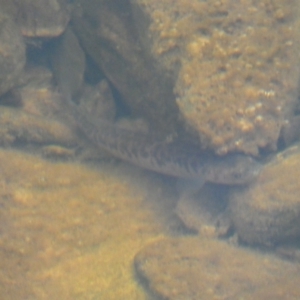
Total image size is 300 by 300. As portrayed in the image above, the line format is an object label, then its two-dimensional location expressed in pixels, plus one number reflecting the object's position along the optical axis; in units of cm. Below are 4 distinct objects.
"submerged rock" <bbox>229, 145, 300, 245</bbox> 1001
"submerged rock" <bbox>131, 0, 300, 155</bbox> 1017
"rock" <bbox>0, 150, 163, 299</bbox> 924
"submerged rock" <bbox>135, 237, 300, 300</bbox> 879
